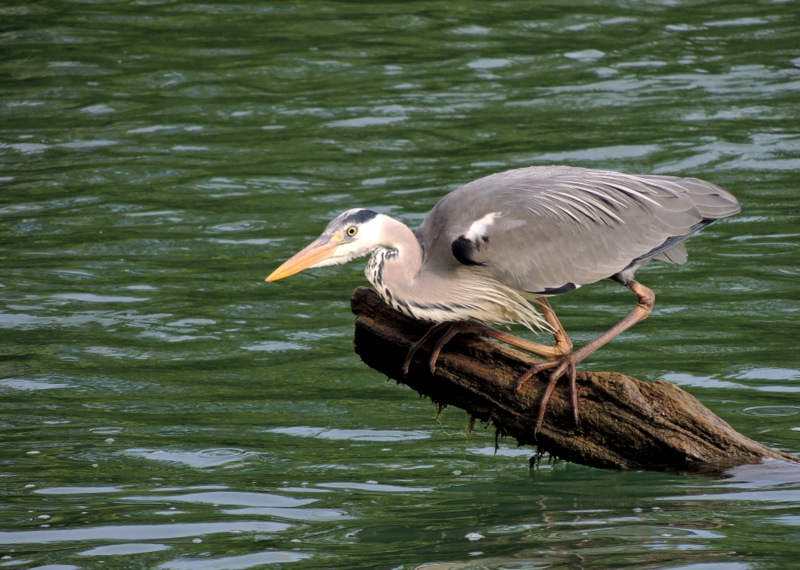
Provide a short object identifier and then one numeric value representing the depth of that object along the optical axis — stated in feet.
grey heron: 39.78
